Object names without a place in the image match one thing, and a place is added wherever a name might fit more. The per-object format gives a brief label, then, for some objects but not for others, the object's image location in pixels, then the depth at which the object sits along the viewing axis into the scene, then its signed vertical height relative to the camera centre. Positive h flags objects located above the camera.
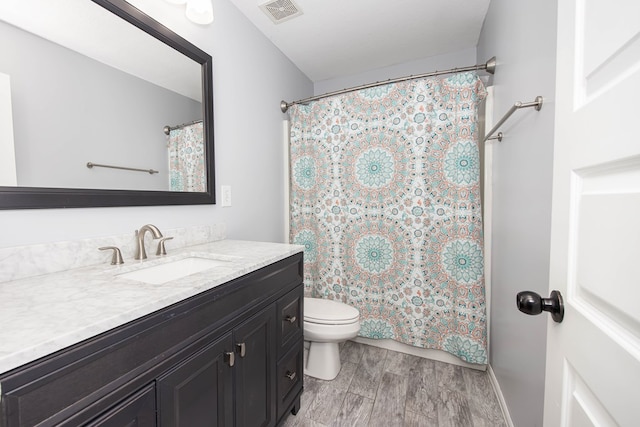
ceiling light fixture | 1.23 +0.94
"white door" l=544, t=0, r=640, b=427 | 0.35 -0.02
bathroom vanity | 0.46 -0.35
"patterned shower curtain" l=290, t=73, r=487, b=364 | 1.65 -0.03
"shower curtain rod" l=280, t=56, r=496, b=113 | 1.55 +0.84
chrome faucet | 1.08 -0.14
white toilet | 1.56 -0.78
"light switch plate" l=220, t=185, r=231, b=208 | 1.55 +0.05
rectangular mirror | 0.82 +0.38
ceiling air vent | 1.58 +1.23
